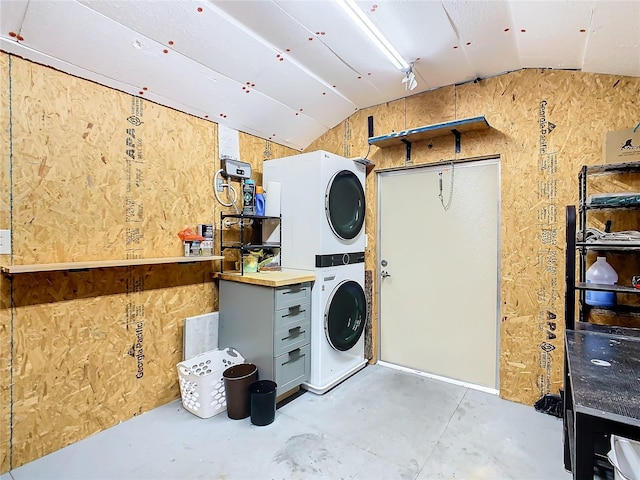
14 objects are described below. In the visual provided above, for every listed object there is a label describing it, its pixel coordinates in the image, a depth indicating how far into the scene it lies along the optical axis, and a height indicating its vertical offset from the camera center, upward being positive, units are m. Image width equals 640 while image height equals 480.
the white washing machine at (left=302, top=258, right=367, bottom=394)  2.74 -0.77
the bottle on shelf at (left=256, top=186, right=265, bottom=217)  2.92 +0.33
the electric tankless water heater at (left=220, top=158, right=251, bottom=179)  2.94 +0.65
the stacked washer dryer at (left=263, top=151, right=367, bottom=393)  2.74 -0.07
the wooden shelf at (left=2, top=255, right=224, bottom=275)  1.73 -0.15
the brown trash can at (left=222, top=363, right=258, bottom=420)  2.35 -1.13
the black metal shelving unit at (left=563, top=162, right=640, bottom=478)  1.78 -0.34
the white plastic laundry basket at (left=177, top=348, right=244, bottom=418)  2.35 -1.09
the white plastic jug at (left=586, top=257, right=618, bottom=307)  2.17 -0.28
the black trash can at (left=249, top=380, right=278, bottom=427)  2.25 -1.17
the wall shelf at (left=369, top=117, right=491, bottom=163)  2.57 +0.90
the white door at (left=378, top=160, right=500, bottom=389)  2.82 -0.31
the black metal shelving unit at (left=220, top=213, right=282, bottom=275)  2.74 +0.02
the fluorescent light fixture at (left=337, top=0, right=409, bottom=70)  1.92 +1.34
